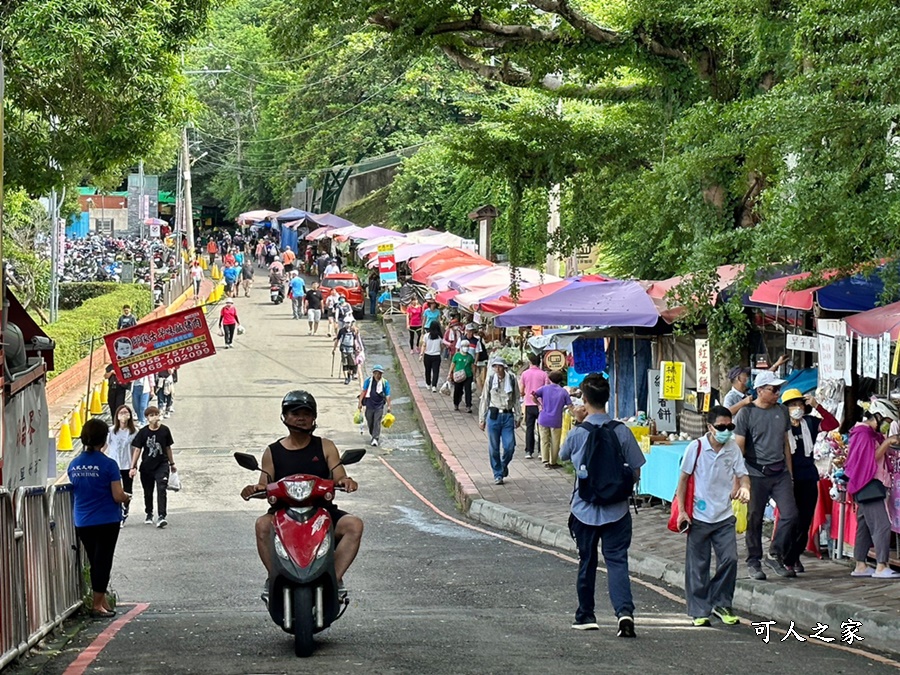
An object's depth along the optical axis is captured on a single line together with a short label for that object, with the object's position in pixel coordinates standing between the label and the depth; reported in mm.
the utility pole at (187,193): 63706
